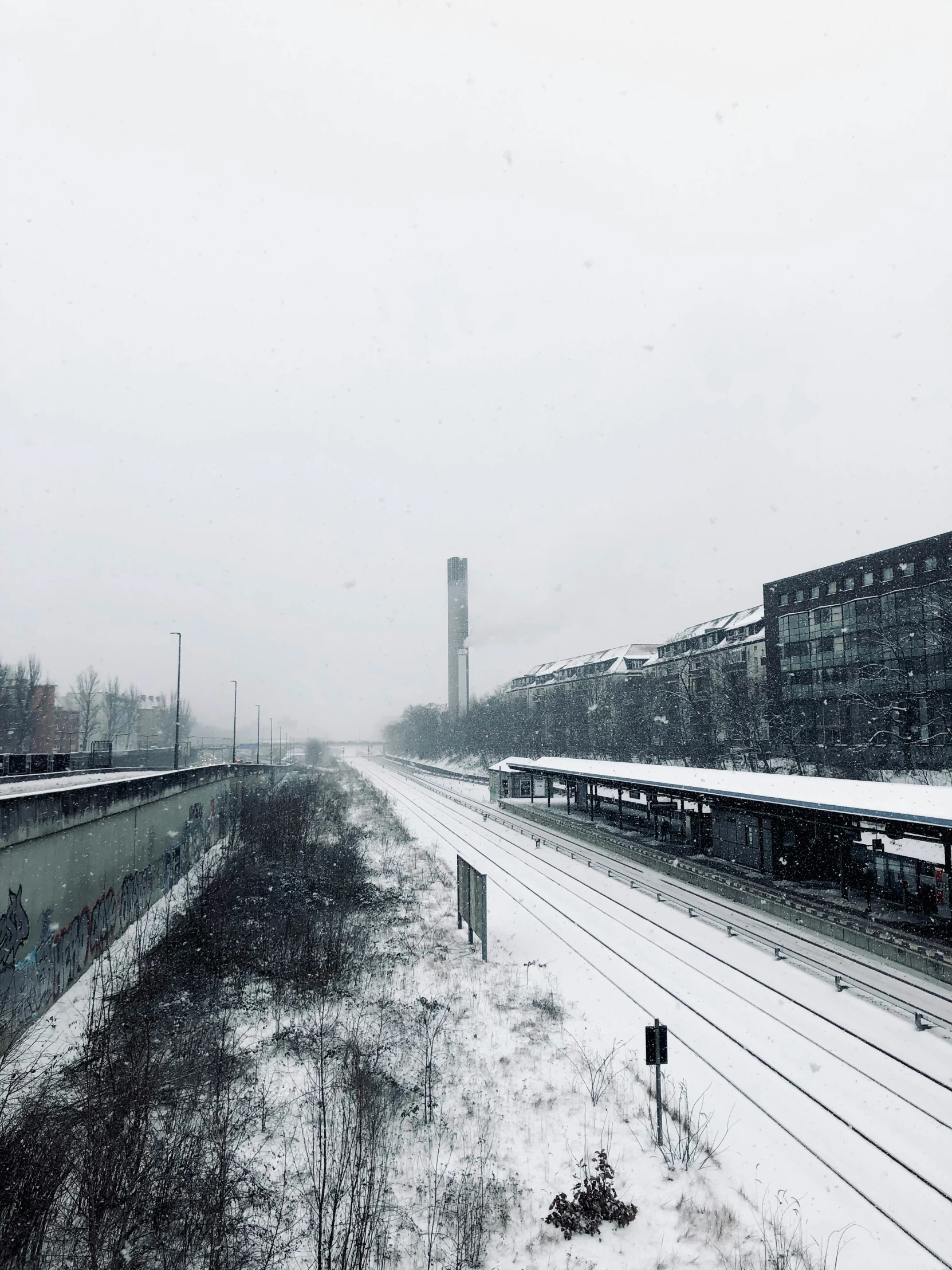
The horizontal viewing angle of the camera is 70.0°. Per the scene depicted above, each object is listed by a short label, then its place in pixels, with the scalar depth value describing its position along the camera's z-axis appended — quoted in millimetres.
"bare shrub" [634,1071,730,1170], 9406
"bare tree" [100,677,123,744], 102600
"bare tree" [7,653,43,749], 72500
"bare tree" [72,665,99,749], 88250
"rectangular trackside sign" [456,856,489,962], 18312
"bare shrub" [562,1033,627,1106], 11367
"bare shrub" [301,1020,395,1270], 7672
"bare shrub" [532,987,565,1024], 14406
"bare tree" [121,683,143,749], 116312
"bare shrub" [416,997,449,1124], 10984
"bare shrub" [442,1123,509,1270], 7770
